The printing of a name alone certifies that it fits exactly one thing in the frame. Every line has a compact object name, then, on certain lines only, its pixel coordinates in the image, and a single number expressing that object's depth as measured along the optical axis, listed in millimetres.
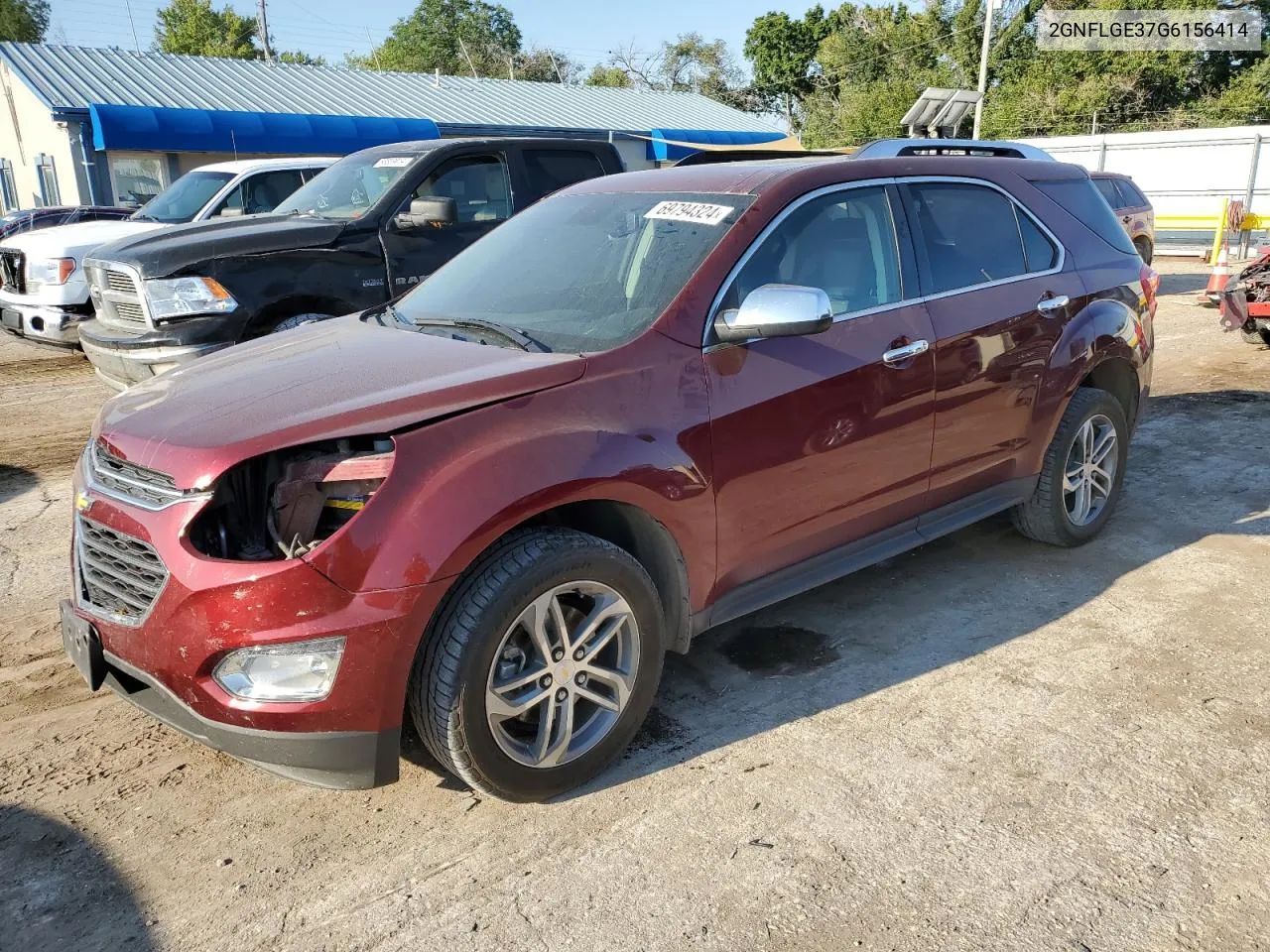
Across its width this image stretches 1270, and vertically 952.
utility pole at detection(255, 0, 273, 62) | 51006
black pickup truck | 6281
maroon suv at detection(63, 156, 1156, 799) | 2578
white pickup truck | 9336
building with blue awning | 23062
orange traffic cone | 11930
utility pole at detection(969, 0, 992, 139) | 29620
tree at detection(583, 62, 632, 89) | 67688
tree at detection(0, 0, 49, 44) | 49781
